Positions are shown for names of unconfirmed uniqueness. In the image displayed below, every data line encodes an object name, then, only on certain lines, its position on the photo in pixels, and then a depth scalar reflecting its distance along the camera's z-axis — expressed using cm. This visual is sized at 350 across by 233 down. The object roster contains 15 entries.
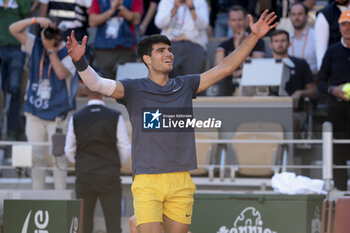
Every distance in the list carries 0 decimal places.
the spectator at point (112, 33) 1861
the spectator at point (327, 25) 1672
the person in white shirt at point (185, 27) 1728
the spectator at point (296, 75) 1708
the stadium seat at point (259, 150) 1614
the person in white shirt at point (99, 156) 1433
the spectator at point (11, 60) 1816
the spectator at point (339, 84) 1531
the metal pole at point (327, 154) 1422
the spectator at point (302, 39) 1833
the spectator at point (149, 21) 2060
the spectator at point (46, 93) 1631
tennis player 995
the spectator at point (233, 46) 1775
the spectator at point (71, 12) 1789
